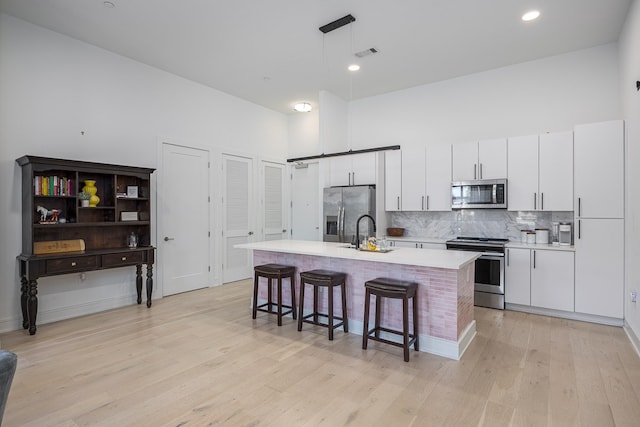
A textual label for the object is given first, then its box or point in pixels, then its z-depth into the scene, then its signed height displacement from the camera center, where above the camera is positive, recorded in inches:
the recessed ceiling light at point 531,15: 144.9 +83.7
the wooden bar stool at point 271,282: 155.4 -33.5
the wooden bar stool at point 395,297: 118.0 -31.8
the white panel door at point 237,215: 242.7 -2.7
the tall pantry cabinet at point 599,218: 150.9 -2.8
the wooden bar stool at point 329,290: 137.8 -33.2
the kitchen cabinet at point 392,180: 221.9 +20.8
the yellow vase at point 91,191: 166.2 +9.9
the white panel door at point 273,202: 271.2 +7.8
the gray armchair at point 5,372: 45.5 -21.5
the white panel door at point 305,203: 274.1 +7.0
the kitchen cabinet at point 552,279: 161.8 -32.5
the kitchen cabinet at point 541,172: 169.0 +20.0
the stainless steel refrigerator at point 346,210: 218.7 +0.9
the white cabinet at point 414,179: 213.2 +20.1
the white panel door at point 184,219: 207.0 -4.6
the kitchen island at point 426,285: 120.8 -27.8
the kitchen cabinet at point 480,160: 186.4 +28.9
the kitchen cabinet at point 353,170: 225.8 +28.1
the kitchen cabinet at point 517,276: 171.9 -32.8
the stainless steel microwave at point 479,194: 184.4 +9.6
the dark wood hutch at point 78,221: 145.7 -4.6
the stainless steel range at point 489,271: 176.7 -31.0
